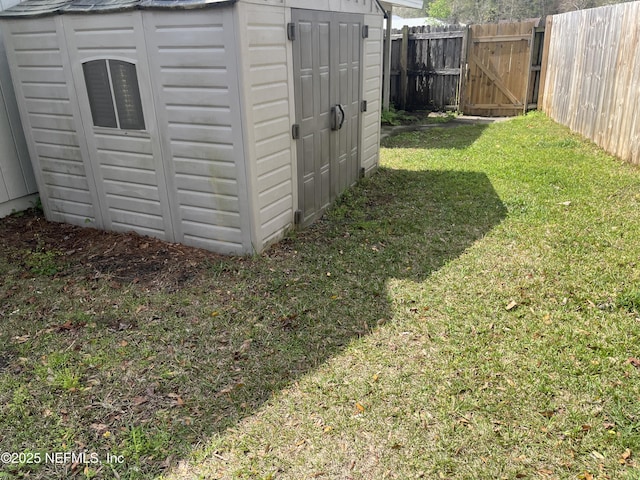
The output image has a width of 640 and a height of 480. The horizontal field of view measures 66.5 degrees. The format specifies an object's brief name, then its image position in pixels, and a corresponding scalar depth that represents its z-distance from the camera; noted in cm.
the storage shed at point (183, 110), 380
